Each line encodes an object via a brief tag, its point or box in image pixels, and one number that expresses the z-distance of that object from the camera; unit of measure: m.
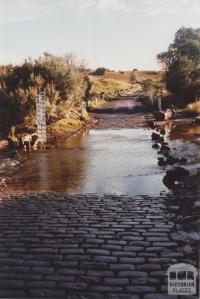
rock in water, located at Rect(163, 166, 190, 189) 9.94
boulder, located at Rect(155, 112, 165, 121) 27.75
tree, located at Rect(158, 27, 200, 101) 36.22
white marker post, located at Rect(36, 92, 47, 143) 19.22
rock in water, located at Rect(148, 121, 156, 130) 24.42
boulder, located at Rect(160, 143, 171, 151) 15.34
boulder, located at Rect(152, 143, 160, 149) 16.51
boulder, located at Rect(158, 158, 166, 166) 12.48
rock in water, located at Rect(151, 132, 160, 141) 18.82
